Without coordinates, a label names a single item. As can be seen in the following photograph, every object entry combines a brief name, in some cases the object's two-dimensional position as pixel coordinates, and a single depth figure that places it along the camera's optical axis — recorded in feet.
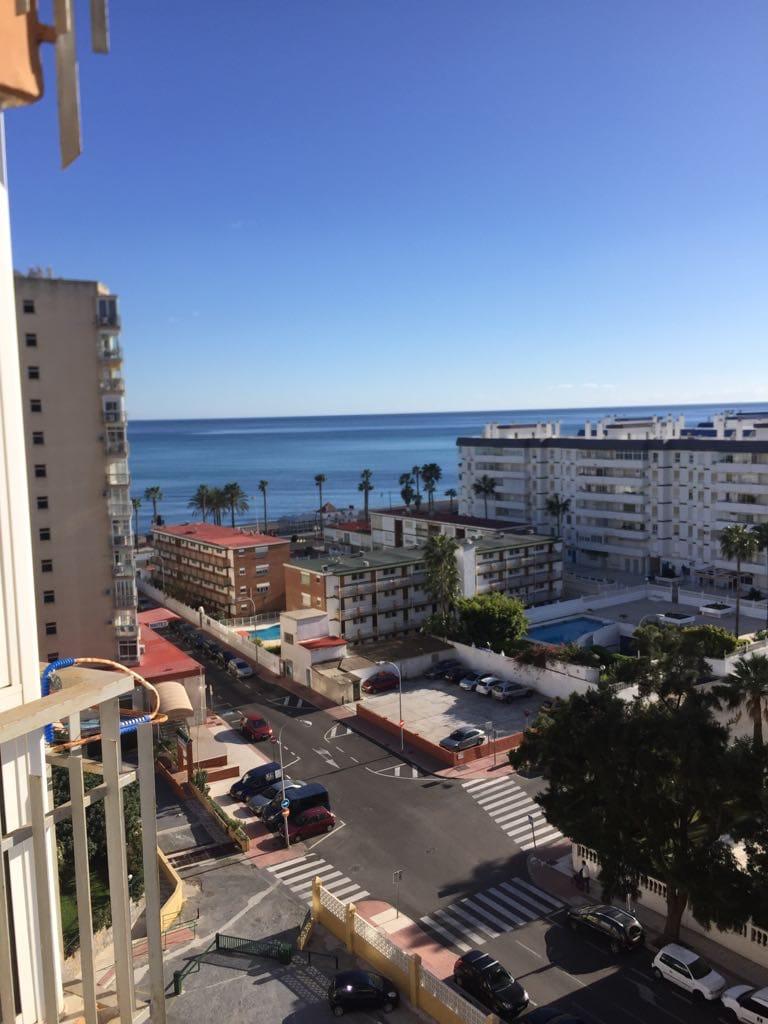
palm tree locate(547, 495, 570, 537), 299.17
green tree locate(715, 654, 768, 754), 112.98
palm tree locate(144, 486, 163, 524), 380.64
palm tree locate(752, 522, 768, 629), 213.73
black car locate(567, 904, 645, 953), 83.30
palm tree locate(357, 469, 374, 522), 370.28
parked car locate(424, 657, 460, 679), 178.29
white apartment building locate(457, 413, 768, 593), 257.96
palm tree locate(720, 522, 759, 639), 200.34
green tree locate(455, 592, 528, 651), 185.16
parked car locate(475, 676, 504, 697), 165.78
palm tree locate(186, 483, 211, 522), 352.03
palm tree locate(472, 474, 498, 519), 328.29
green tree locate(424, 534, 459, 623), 195.11
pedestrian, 95.76
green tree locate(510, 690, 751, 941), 75.82
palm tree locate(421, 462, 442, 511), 346.13
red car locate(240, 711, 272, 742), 145.07
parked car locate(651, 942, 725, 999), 75.87
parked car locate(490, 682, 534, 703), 162.09
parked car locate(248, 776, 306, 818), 116.57
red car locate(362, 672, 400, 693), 169.27
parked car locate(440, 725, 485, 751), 135.54
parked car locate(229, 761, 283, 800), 123.13
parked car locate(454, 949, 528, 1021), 73.77
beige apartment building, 141.38
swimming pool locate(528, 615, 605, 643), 208.95
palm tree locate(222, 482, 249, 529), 344.08
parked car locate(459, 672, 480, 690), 169.19
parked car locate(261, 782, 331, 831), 111.45
